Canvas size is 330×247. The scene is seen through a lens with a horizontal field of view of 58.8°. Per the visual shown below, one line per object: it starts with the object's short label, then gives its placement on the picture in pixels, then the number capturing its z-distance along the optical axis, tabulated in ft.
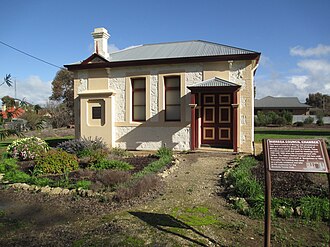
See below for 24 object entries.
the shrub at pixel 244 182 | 19.50
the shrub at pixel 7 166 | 29.73
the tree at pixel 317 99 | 245.82
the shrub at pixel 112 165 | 30.22
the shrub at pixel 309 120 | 140.61
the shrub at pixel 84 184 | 22.62
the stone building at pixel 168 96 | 42.75
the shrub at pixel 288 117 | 137.18
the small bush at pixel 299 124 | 131.19
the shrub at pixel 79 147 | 37.81
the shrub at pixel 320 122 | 137.39
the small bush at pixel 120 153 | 40.92
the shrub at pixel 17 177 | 25.79
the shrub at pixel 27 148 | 36.37
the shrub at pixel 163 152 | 37.35
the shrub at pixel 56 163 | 29.04
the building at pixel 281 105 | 183.83
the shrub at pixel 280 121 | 135.74
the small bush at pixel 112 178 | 23.29
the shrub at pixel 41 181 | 24.32
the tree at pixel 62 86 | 125.59
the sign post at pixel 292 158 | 12.84
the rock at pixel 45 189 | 22.99
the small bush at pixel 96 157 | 31.63
